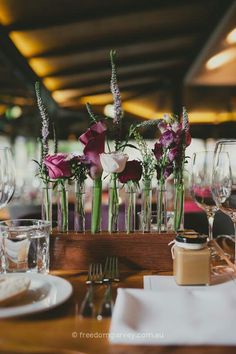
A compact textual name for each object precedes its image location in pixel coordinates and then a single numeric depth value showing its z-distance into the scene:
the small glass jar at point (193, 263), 0.89
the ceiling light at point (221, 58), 5.00
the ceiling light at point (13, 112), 5.69
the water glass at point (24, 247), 0.96
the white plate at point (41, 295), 0.70
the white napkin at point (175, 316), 0.62
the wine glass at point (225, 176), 1.03
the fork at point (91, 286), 0.73
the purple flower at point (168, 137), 1.03
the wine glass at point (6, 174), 1.08
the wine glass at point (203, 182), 1.15
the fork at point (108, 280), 0.72
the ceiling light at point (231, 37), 4.06
